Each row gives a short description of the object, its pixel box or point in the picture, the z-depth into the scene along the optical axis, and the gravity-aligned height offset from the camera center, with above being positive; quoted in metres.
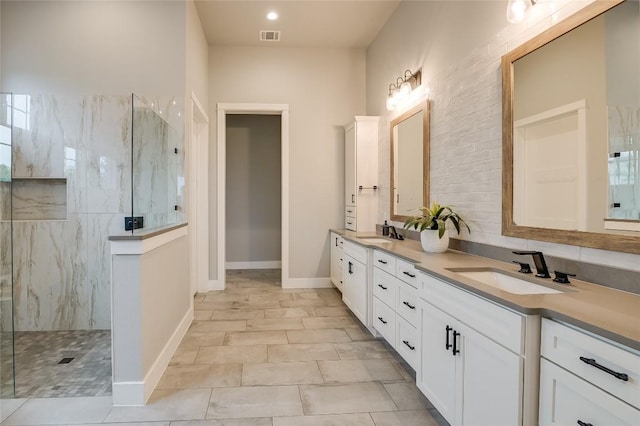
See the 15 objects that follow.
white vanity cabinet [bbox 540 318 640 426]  0.97 -0.49
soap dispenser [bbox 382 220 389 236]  4.05 -0.22
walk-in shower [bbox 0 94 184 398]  3.42 +0.07
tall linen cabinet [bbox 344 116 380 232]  4.71 +0.46
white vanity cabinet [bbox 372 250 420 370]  2.44 -0.70
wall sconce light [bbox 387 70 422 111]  3.54 +1.22
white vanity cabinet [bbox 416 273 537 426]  1.34 -0.63
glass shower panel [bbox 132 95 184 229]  2.75 +0.34
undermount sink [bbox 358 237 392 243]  3.60 -0.31
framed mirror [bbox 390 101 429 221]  3.34 +0.47
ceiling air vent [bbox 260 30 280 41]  4.71 +2.22
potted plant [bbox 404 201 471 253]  2.67 -0.13
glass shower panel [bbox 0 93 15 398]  2.41 -0.37
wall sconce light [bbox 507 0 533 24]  2.00 +1.08
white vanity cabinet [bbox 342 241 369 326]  3.42 -0.70
